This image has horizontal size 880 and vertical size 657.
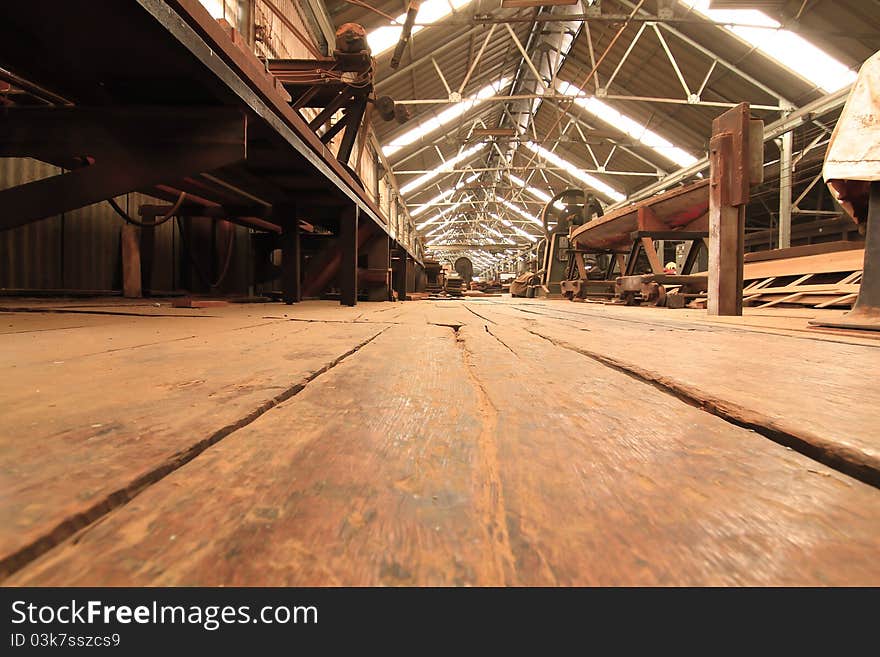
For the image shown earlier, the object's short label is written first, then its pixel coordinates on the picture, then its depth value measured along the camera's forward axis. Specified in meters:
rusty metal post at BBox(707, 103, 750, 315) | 3.11
